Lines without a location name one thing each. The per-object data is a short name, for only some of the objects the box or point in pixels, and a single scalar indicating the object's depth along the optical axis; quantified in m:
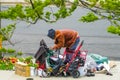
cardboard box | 11.29
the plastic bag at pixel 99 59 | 12.06
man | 11.57
